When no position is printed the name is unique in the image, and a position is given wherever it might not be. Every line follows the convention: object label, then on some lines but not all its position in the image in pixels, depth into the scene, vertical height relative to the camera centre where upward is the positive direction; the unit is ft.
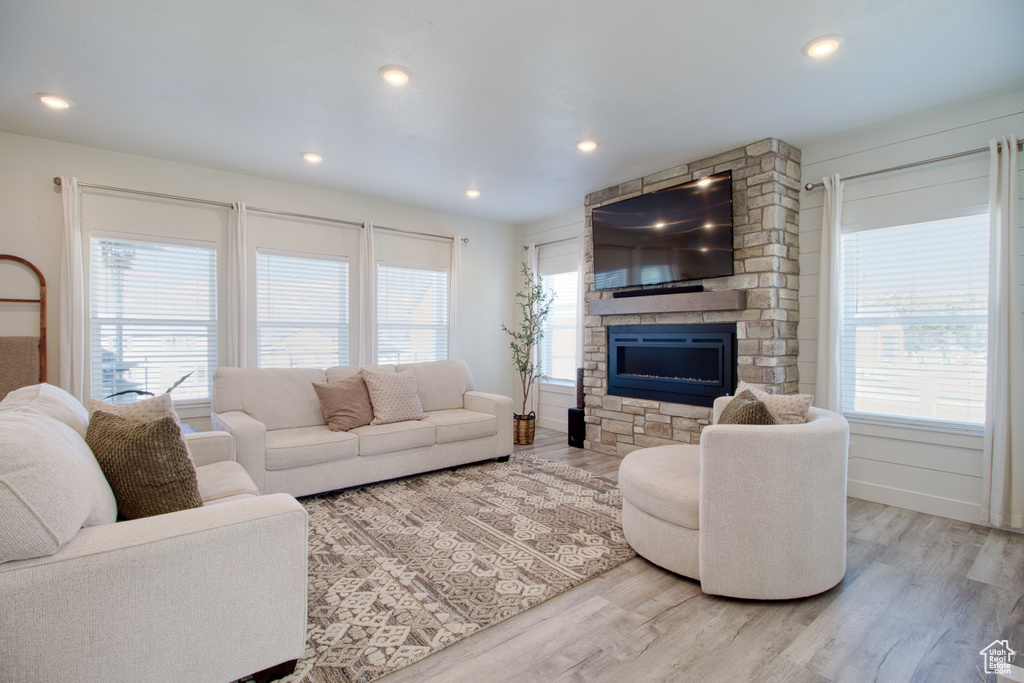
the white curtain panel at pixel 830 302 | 11.31 +0.85
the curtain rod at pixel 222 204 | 12.30 +3.89
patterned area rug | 6.02 -3.72
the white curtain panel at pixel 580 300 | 17.28 +1.40
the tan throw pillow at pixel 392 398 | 12.67 -1.62
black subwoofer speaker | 16.38 -3.17
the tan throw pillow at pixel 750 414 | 7.11 -1.14
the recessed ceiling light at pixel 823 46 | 7.71 +4.78
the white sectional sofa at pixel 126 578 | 3.80 -2.14
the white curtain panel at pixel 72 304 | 11.85 +0.81
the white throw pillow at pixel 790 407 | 7.89 -1.15
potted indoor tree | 19.16 +0.39
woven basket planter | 16.98 -3.26
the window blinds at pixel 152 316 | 12.71 +0.57
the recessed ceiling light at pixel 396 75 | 8.64 +4.79
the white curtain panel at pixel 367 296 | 16.76 +1.45
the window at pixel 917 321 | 9.86 +0.38
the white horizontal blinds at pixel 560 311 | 18.89 +1.05
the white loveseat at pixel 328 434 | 10.50 -2.38
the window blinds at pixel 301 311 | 15.15 +0.86
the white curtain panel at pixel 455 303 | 18.84 +1.35
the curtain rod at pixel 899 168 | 9.68 +3.77
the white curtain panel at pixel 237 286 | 14.16 +1.50
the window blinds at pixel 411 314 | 17.62 +0.88
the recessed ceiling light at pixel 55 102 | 9.72 +4.81
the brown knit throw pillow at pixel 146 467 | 5.16 -1.43
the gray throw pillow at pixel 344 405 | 12.09 -1.73
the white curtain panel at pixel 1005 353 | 9.10 -0.27
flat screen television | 12.36 +2.88
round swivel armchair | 6.55 -2.39
